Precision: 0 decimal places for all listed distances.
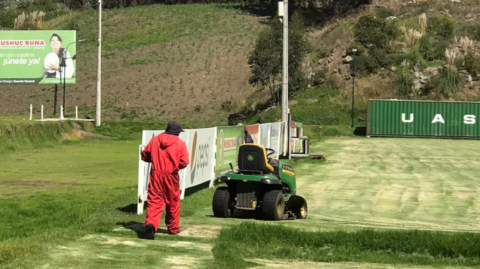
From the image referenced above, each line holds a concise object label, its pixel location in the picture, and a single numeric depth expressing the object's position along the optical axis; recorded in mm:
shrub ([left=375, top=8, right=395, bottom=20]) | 82912
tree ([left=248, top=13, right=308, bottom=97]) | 71038
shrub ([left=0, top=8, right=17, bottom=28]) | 108125
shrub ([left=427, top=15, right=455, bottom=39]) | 75625
